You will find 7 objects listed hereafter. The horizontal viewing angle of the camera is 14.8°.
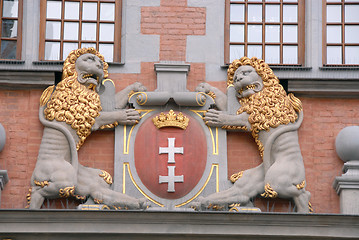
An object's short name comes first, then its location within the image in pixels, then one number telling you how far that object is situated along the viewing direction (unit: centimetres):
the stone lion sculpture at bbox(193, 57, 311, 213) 1716
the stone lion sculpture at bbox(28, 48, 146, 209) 1708
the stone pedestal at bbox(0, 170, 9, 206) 1717
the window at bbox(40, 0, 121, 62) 1827
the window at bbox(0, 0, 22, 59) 1825
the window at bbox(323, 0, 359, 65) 1833
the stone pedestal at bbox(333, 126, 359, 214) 1720
